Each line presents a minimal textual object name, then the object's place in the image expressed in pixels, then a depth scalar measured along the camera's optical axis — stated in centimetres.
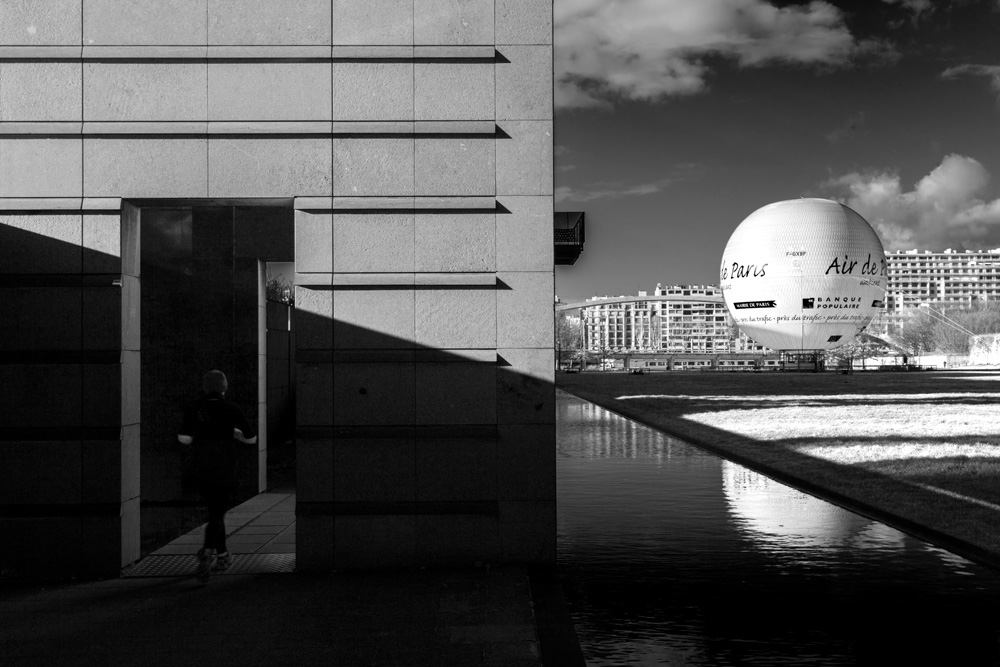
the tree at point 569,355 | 15630
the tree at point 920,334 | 17950
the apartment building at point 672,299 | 13900
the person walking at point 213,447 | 967
